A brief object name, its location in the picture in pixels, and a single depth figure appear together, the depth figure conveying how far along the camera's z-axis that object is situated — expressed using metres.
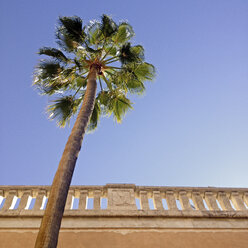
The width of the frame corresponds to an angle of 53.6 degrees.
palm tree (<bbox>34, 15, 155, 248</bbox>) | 7.32
